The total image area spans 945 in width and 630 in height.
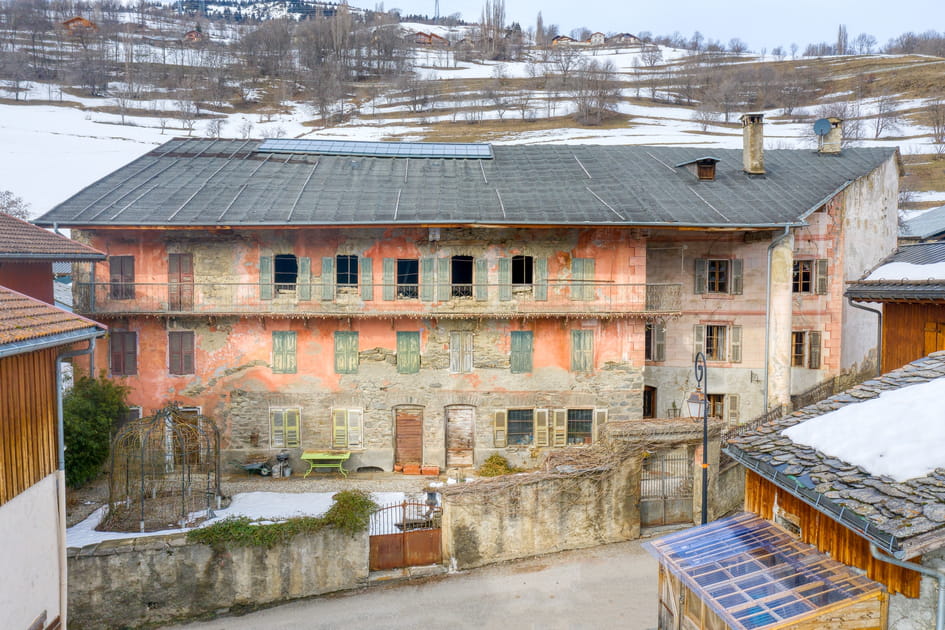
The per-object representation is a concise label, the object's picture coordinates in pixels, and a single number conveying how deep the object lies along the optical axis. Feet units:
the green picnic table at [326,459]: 65.57
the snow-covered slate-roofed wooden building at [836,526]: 20.02
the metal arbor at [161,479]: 49.42
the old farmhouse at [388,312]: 67.21
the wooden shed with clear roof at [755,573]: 23.98
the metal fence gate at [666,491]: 56.08
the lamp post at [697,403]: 41.65
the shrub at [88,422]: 53.72
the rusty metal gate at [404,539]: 48.24
